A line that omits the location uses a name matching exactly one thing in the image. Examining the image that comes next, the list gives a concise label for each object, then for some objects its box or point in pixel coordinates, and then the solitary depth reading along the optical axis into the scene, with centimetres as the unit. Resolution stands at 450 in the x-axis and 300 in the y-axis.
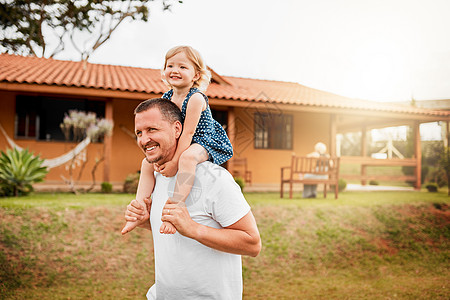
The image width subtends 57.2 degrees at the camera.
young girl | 175
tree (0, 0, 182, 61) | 1975
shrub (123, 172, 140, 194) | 1021
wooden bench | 1006
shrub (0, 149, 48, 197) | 876
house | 1059
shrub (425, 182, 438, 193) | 1459
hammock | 978
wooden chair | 1309
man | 152
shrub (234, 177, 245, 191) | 1087
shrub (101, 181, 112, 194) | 1013
